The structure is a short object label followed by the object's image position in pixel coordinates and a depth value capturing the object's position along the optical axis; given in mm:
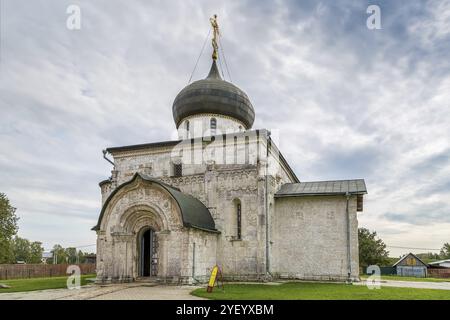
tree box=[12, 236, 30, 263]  64812
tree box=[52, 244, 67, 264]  59562
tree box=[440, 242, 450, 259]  72362
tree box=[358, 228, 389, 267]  40375
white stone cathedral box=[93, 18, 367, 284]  17531
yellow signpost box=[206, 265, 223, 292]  13430
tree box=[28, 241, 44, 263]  52562
